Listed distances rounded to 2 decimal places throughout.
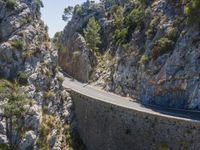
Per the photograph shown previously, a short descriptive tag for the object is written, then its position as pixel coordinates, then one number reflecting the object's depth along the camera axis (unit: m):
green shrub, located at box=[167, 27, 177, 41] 66.06
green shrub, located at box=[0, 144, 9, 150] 51.70
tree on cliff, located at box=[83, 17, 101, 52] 102.50
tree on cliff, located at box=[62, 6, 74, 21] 142.12
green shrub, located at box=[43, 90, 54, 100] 64.56
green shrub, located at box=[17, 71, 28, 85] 60.44
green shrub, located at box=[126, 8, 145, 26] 84.31
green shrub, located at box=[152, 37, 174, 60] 65.24
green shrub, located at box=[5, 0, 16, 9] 66.44
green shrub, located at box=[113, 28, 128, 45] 87.76
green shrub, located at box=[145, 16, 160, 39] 73.19
